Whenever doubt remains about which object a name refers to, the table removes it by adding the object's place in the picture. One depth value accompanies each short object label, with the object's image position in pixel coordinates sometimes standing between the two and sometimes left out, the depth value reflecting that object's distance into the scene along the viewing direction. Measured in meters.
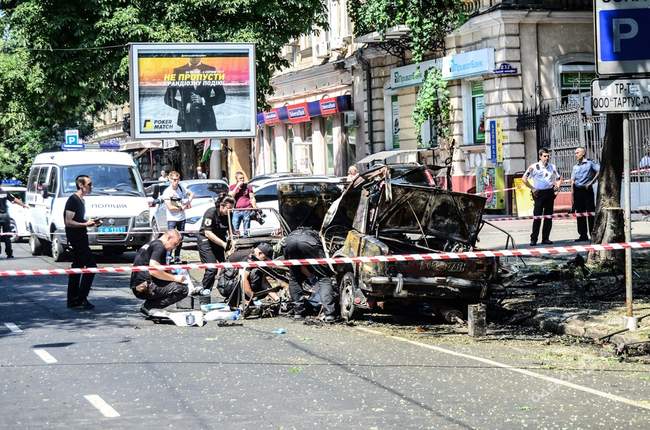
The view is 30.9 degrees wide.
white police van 23.14
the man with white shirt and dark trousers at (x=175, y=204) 21.94
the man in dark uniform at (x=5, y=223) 24.60
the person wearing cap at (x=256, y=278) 14.69
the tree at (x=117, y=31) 31.70
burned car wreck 13.10
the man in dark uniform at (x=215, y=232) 16.53
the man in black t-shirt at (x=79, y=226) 15.82
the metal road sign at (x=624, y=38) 11.89
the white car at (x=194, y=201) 24.17
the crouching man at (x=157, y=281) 13.73
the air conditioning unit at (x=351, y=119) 40.66
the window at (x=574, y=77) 31.75
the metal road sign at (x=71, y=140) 40.75
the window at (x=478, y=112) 32.97
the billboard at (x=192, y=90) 27.62
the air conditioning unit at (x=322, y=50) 43.31
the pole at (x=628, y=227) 11.84
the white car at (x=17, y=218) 32.05
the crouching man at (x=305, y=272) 13.82
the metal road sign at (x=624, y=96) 11.80
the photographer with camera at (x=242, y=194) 22.00
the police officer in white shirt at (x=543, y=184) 21.95
